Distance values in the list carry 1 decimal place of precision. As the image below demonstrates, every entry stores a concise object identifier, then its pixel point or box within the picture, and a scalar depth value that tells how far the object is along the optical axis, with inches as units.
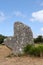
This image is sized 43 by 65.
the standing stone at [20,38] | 195.3
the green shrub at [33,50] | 175.6
